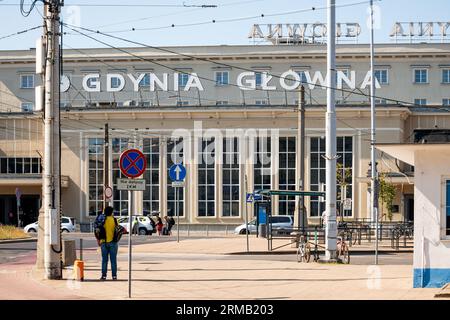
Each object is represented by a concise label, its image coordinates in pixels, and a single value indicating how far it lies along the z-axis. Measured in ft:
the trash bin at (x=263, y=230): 161.38
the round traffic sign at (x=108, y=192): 168.27
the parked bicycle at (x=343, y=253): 96.78
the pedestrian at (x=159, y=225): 208.54
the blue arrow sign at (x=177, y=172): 128.67
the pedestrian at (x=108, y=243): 74.02
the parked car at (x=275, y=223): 213.66
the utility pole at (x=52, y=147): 75.56
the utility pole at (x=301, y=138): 137.08
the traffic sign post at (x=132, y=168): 63.72
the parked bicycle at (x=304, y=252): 98.37
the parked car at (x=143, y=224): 211.00
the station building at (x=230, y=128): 234.17
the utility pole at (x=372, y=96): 161.75
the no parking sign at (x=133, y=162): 64.63
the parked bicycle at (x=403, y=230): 131.81
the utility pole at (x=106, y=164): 179.47
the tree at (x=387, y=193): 211.61
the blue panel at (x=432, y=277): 67.36
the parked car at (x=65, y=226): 221.25
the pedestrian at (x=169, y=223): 214.03
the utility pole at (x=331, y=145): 95.66
